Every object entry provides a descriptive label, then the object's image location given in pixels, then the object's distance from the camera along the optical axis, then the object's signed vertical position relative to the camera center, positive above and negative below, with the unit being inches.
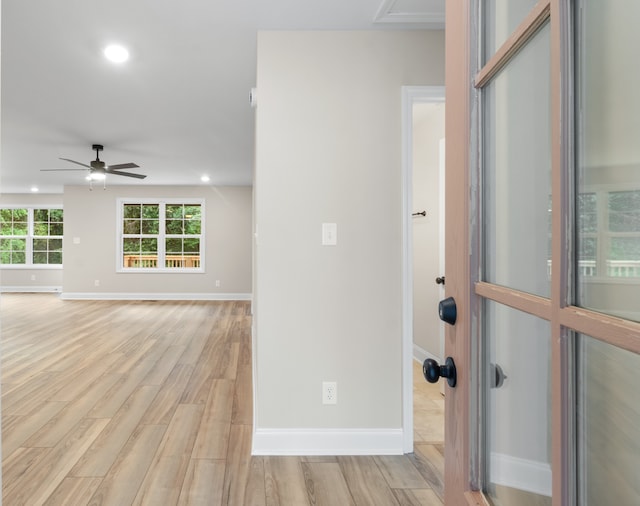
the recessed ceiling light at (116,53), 106.6 +50.7
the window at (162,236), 367.9 +16.1
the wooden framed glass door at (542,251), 18.6 +0.4
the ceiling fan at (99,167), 211.5 +42.9
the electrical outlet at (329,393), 93.6 -29.5
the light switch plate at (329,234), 94.3 +4.8
